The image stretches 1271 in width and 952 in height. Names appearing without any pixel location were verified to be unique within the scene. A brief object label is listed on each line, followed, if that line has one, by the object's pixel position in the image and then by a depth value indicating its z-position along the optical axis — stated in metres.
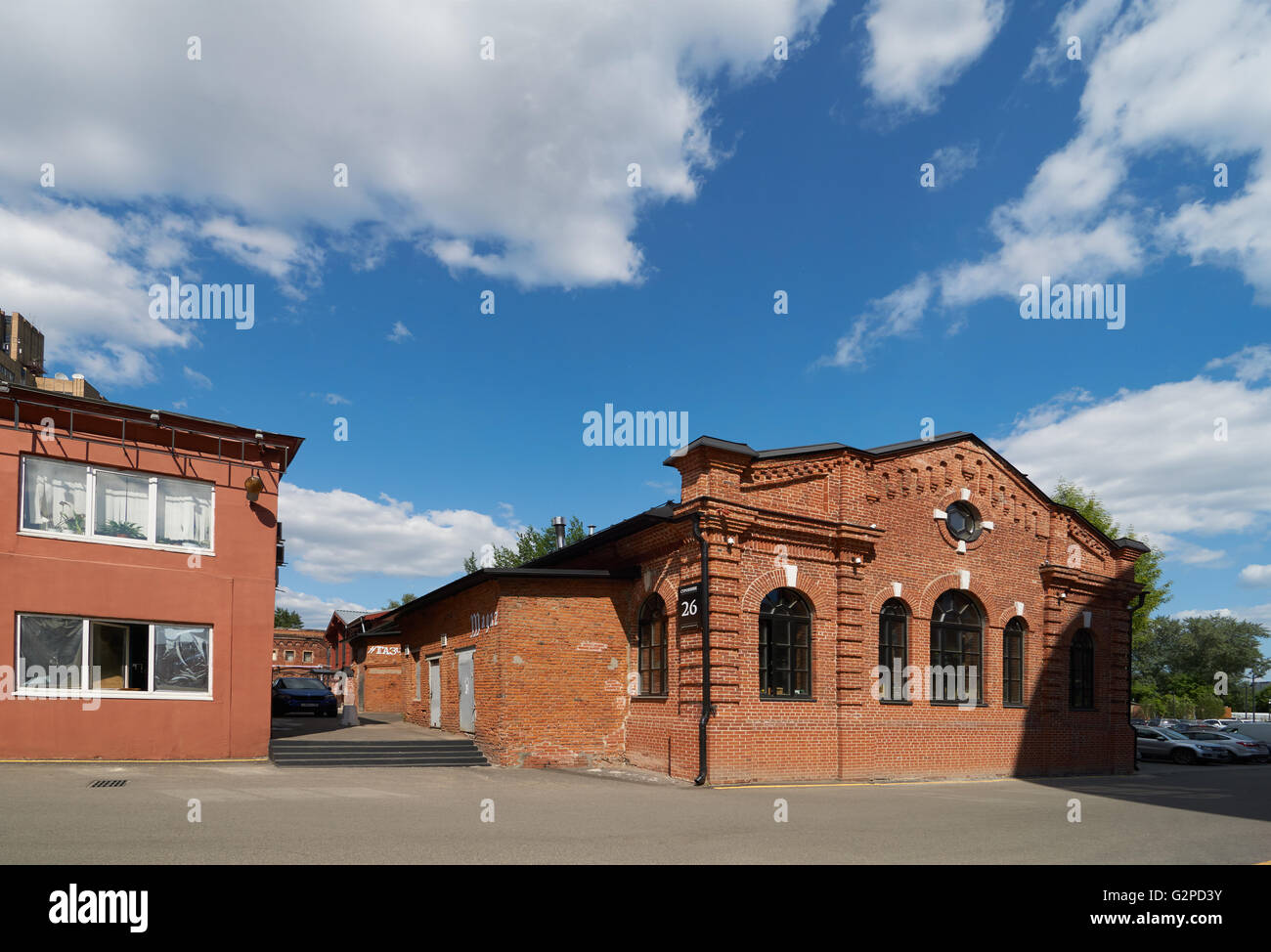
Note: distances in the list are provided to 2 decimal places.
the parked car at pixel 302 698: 28.53
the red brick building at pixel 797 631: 17.72
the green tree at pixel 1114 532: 42.09
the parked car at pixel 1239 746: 33.56
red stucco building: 16.05
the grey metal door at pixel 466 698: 21.30
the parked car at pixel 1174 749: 32.81
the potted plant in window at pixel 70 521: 16.56
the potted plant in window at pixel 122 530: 17.02
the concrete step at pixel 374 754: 18.38
